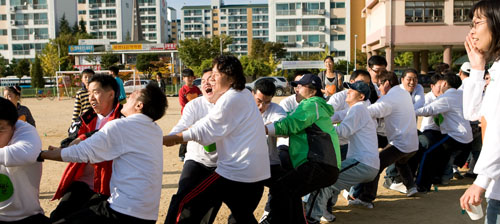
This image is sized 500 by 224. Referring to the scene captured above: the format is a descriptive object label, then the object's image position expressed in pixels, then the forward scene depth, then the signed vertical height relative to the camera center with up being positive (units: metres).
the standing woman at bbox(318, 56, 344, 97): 8.26 +0.08
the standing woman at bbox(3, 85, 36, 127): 6.27 -0.19
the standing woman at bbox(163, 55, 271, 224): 3.66 -0.56
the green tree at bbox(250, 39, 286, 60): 61.25 +4.56
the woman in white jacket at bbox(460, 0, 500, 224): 2.26 -0.13
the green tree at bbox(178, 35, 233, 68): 53.06 +3.96
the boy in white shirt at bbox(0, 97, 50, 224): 3.12 -0.62
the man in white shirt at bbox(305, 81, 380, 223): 4.92 -0.85
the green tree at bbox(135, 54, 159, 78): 55.91 +2.28
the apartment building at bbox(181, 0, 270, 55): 120.50 +17.40
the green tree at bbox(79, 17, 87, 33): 83.34 +11.28
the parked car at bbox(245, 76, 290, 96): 34.50 -0.32
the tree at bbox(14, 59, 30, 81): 63.04 +2.32
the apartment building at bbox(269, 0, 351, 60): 70.44 +8.99
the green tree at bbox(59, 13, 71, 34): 76.72 +10.13
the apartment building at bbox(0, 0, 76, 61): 75.75 +9.94
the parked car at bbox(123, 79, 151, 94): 35.78 -0.05
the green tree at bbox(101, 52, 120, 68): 57.44 +3.08
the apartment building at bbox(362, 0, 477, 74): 31.47 +4.03
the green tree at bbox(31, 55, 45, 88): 48.70 +0.80
